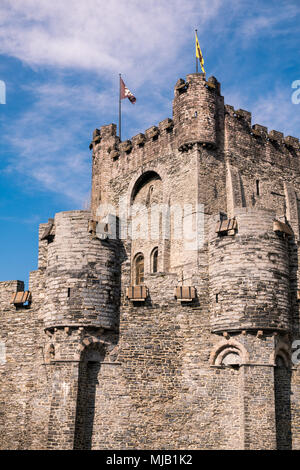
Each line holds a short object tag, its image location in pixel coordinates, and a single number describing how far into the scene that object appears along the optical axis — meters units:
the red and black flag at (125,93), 38.41
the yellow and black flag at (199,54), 33.84
